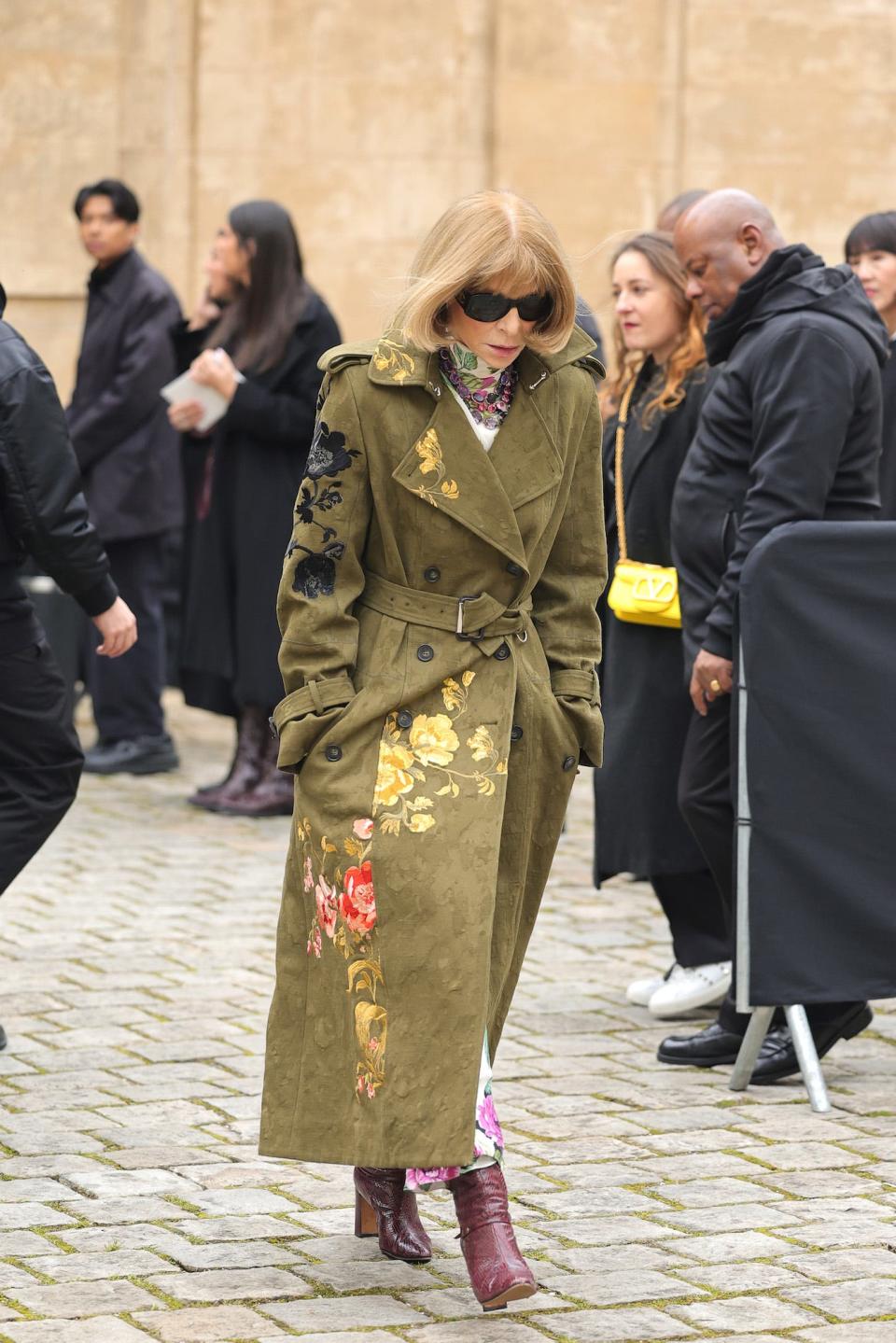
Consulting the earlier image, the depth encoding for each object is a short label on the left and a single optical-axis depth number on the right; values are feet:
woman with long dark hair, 48.58
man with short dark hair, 54.79
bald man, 29.45
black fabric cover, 28.81
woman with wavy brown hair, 33.69
